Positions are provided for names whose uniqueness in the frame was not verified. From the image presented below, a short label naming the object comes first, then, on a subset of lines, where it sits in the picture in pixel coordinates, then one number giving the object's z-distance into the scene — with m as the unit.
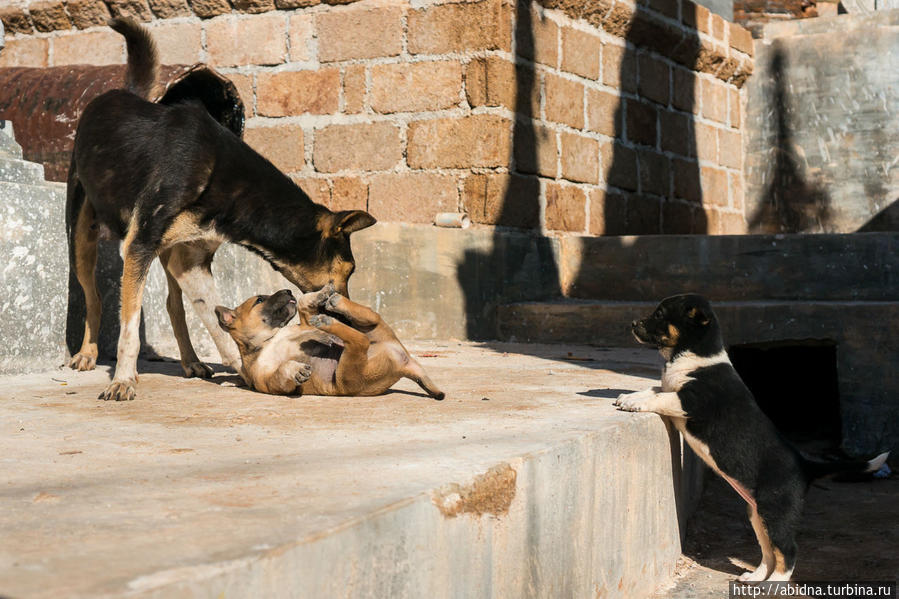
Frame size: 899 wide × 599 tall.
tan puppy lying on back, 3.97
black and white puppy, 3.65
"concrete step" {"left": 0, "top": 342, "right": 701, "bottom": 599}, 1.77
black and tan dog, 4.56
